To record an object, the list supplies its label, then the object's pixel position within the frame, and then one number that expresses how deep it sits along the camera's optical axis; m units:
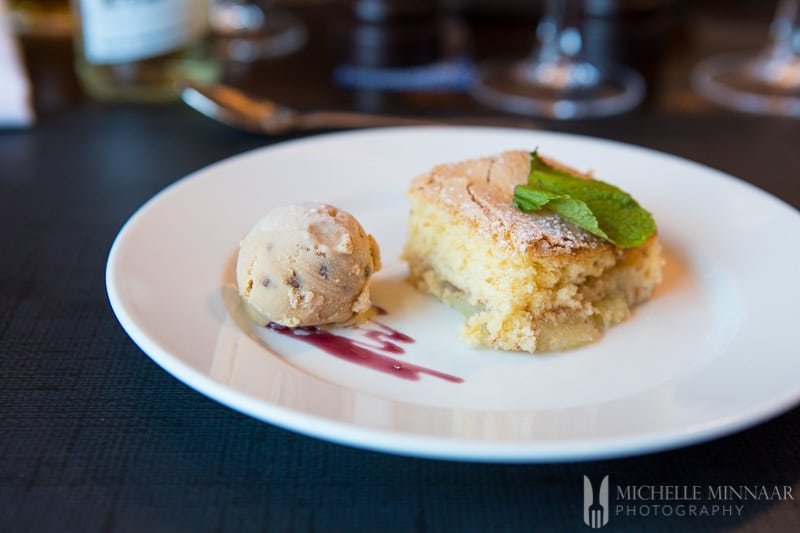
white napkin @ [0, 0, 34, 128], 0.55
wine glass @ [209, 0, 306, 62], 0.69
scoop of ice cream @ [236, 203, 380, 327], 0.38
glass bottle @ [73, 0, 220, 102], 0.57
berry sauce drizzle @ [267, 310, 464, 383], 0.36
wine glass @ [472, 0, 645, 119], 0.60
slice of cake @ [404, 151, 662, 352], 0.38
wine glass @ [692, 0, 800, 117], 0.61
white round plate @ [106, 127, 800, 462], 0.32
